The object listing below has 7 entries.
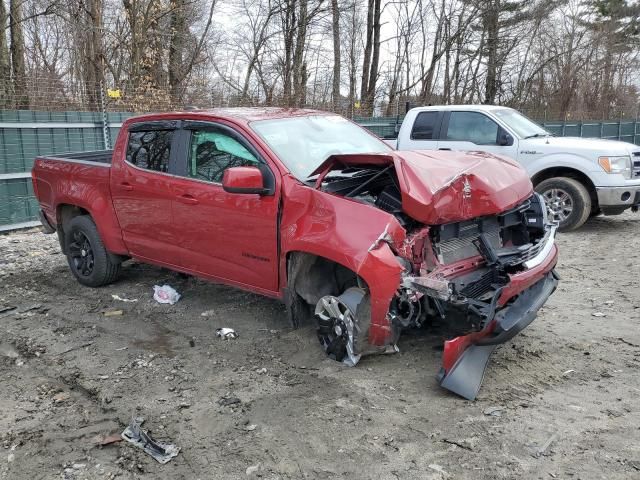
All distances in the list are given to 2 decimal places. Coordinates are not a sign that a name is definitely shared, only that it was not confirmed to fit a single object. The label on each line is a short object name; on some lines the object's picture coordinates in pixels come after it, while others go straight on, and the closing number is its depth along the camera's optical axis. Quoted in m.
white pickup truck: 8.20
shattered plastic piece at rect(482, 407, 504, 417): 3.28
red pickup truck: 3.61
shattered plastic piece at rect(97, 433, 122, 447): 3.15
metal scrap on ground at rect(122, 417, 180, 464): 3.00
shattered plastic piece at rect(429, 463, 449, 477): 2.77
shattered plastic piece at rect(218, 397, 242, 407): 3.55
